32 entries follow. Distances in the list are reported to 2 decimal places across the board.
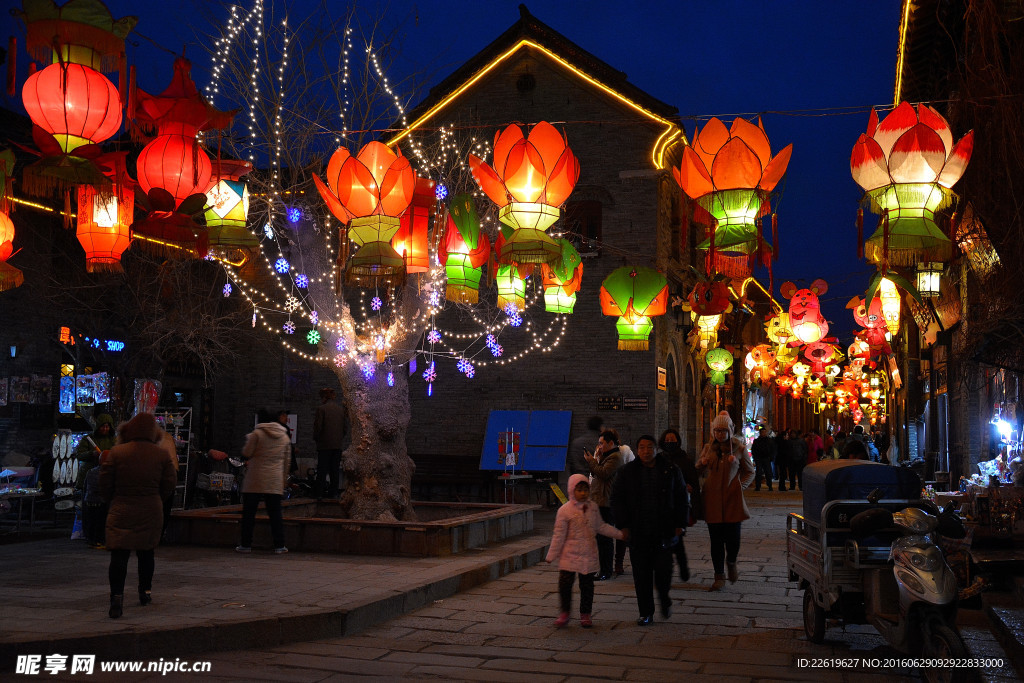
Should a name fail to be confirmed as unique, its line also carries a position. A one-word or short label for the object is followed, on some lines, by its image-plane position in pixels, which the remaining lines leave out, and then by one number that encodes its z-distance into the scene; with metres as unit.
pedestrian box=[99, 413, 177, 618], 7.19
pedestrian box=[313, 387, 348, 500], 15.04
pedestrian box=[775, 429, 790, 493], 26.47
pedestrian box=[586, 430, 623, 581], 10.31
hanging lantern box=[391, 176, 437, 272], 9.52
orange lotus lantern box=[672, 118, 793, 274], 8.30
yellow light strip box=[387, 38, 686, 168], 20.91
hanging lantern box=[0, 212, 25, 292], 9.48
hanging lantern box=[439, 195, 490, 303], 10.12
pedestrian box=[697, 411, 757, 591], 9.75
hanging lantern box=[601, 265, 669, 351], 12.96
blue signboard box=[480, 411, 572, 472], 20.86
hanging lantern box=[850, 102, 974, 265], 7.58
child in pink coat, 7.83
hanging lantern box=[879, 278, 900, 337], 15.30
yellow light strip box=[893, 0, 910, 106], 13.82
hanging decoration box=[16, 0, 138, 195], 7.59
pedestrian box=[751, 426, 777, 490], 25.47
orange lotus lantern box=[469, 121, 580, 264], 8.59
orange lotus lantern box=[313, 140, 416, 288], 8.74
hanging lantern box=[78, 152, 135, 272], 8.56
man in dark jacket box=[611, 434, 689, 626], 7.91
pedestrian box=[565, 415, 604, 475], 10.84
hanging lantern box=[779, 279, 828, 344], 19.23
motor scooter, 5.45
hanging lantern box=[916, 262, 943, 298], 11.43
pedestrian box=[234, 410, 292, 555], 10.97
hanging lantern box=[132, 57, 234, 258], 8.20
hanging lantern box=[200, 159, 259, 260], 9.18
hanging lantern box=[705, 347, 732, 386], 22.56
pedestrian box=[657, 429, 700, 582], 9.72
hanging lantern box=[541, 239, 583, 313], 11.97
